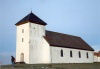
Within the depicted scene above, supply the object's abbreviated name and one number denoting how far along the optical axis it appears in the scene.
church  38.56
